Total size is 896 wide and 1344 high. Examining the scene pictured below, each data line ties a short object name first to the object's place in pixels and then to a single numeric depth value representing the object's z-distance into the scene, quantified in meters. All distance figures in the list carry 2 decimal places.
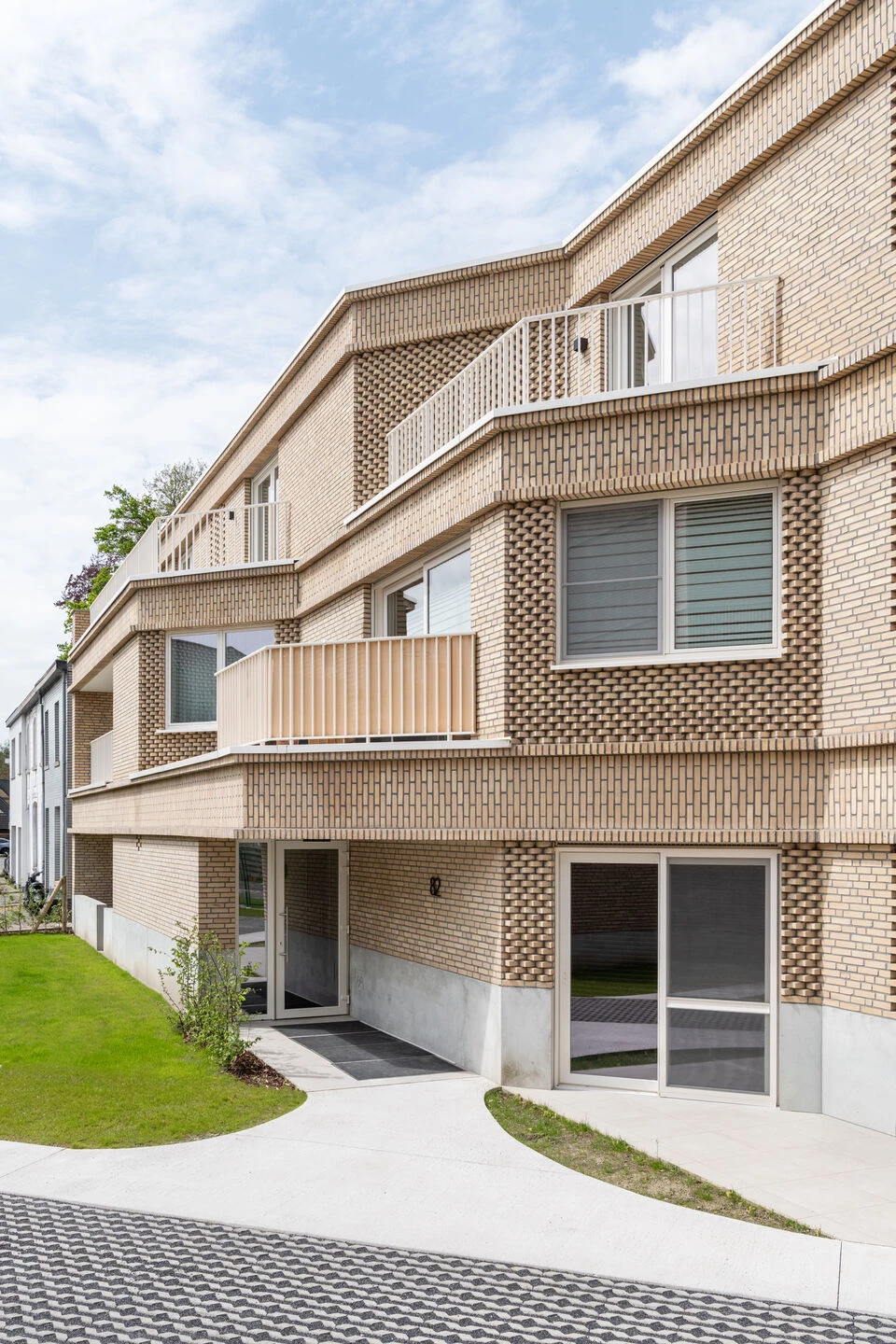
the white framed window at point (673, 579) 10.95
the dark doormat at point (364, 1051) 12.16
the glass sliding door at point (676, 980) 10.70
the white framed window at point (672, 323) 12.59
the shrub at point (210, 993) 12.30
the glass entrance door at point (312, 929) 15.38
